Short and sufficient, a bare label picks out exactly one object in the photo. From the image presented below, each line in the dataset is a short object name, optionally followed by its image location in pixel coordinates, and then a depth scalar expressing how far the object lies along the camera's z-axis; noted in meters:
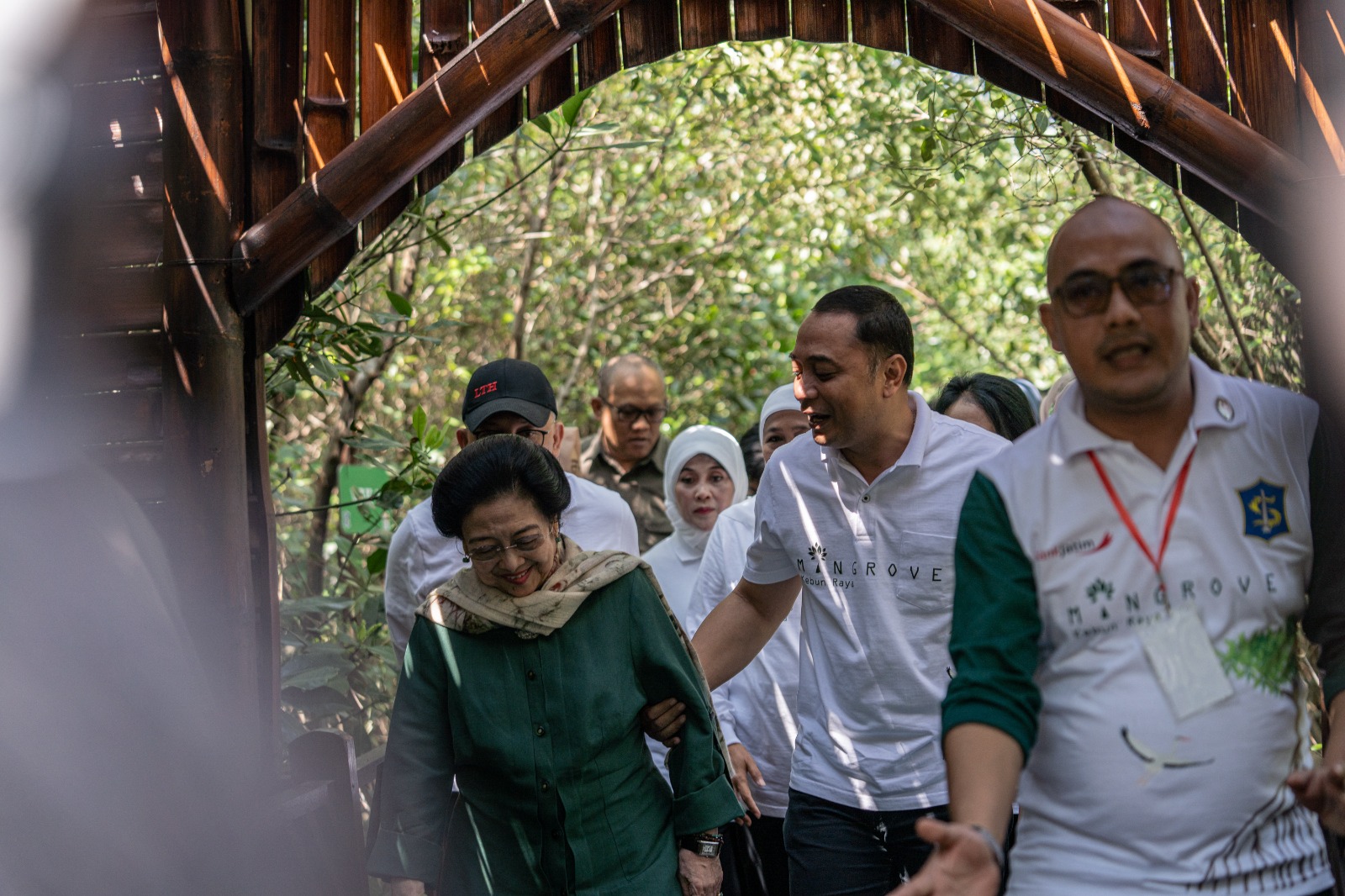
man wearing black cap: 4.38
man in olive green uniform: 6.32
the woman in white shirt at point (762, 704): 4.36
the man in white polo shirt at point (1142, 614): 2.04
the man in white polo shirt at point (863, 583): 3.44
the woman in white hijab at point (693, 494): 5.32
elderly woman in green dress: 3.21
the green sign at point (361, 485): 6.26
